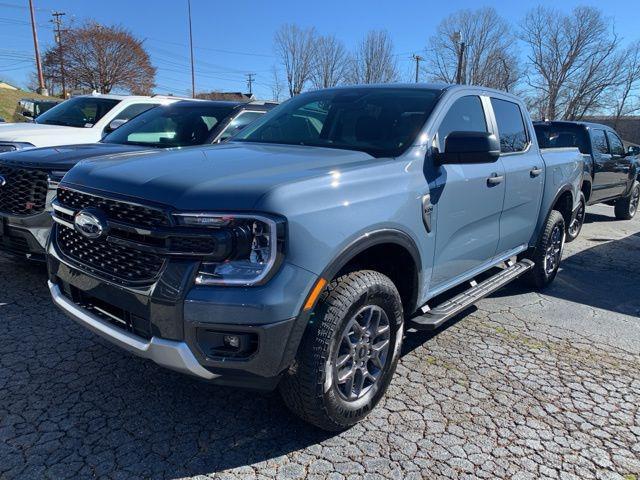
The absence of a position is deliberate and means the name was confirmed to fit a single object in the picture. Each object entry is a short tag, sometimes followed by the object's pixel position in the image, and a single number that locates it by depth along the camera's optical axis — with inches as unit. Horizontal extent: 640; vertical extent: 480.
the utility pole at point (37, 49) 1593.3
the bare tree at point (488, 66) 1429.6
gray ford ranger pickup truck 88.7
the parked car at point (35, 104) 671.8
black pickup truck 348.0
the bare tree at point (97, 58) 1747.0
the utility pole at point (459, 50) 1269.7
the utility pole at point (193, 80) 1456.7
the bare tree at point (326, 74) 1450.5
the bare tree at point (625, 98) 1562.5
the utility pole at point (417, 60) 1678.4
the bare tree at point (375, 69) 1418.6
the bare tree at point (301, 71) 1503.4
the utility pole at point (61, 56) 1729.8
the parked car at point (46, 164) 166.6
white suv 265.1
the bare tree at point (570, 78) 1556.3
